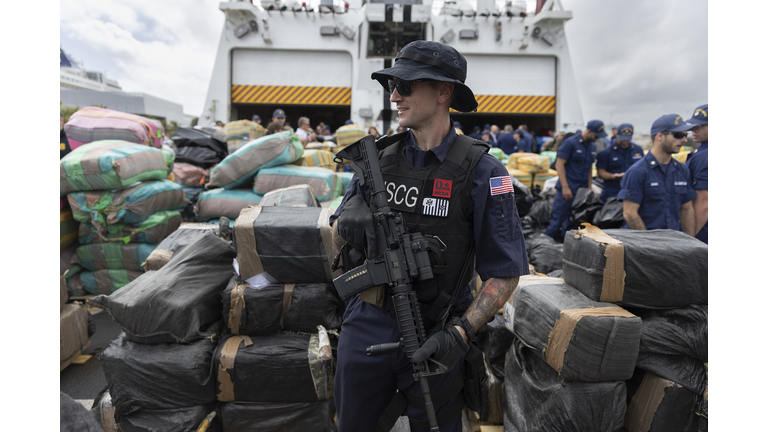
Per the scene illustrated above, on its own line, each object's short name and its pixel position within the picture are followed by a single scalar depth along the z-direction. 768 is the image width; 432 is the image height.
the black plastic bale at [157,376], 1.74
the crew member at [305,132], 6.39
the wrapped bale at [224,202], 3.56
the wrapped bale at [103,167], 3.17
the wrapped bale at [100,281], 3.52
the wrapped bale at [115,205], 3.32
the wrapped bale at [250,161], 3.48
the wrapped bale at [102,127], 3.81
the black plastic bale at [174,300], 1.73
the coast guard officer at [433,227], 1.27
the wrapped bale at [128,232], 3.47
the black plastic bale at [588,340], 1.54
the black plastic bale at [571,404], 1.59
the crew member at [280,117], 6.48
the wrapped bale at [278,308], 1.89
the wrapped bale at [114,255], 3.45
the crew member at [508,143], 8.62
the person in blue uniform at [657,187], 2.65
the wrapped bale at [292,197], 2.65
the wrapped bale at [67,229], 3.46
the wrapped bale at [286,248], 1.91
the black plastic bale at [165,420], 1.76
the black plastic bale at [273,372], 1.81
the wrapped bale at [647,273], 1.66
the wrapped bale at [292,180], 3.45
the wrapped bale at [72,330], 2.49
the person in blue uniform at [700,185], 2.79
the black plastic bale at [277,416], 1.85
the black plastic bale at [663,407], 1.62
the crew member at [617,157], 4.25
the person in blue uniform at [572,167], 4.15
